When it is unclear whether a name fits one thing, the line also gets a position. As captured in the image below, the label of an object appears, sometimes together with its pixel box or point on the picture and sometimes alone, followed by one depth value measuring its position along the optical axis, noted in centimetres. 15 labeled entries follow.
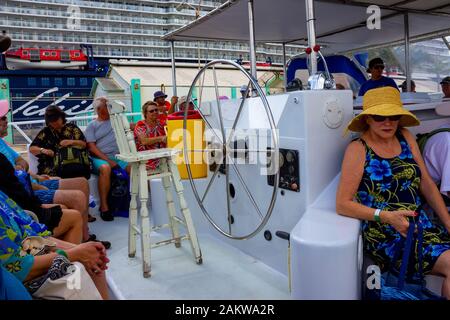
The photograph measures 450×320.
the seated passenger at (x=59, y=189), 227
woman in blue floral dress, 139
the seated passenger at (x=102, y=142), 328
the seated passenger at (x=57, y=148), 297
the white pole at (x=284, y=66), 496
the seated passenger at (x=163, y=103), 426
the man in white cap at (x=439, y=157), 157
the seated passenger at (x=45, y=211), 160
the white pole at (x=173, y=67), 389
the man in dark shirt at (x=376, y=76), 359
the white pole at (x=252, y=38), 227
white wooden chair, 189
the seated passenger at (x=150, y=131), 317
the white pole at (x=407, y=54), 351
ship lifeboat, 2359
